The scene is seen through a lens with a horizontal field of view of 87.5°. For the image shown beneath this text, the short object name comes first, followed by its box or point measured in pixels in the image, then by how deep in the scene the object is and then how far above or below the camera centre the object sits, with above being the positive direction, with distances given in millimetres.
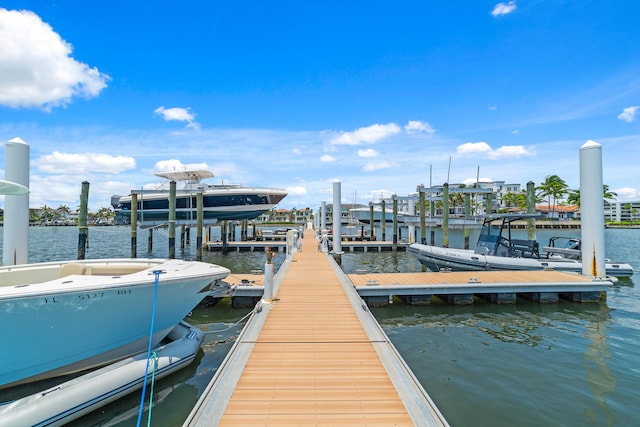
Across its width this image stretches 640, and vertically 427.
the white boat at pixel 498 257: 13031 -1302
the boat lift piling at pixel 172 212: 19156 +766
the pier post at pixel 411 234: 23078 -592
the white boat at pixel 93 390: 3939 -2232
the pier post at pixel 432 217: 23434 +719
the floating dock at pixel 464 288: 10078 -1907
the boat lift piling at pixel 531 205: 16219 +1066
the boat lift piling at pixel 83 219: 15617 +278
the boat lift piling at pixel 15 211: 7816 +323
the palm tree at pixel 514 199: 83062 +6650
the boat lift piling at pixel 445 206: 20016 +1189
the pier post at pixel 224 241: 26734 -1283
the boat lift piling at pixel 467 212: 22000 +987
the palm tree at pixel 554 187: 72000 +8463
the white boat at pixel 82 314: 4641 -1387
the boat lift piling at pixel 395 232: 26519 -521
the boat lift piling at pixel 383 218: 31942 +681
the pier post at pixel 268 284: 7516 -1339
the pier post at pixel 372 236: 31644 -1013
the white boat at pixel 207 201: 26875 +1956
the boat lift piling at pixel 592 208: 10242 +560
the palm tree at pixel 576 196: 74256 +6807
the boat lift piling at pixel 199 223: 20253 +133
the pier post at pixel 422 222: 22722 +240
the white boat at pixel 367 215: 54391 +1733
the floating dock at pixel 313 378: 3395 -1906
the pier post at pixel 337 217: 15508 +389
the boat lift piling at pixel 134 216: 20719 +556
